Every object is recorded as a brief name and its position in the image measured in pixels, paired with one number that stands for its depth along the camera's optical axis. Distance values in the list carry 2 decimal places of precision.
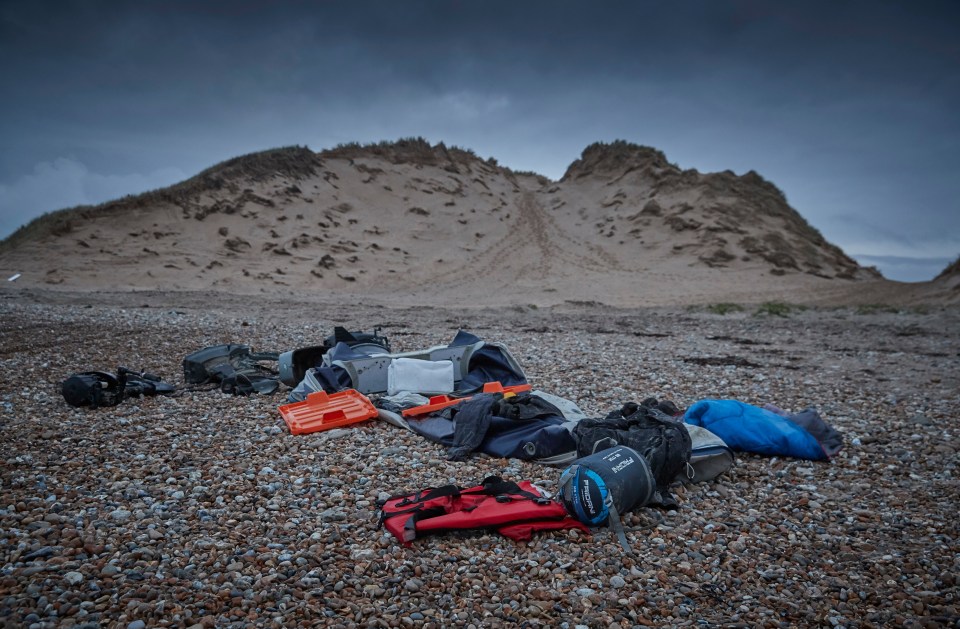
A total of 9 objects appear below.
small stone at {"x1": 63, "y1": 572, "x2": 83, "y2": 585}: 3.04
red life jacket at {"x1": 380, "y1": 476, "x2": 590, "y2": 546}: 3.81
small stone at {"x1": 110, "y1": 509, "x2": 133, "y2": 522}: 3.77
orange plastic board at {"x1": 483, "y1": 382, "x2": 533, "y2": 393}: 6.95
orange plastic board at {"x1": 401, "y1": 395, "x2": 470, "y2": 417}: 6.11
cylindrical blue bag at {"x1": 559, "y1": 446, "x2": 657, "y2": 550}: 3.96
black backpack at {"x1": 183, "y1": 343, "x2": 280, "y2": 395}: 7.11
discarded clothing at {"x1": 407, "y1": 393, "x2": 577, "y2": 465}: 5.21
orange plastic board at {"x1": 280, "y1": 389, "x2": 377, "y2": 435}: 5.80
